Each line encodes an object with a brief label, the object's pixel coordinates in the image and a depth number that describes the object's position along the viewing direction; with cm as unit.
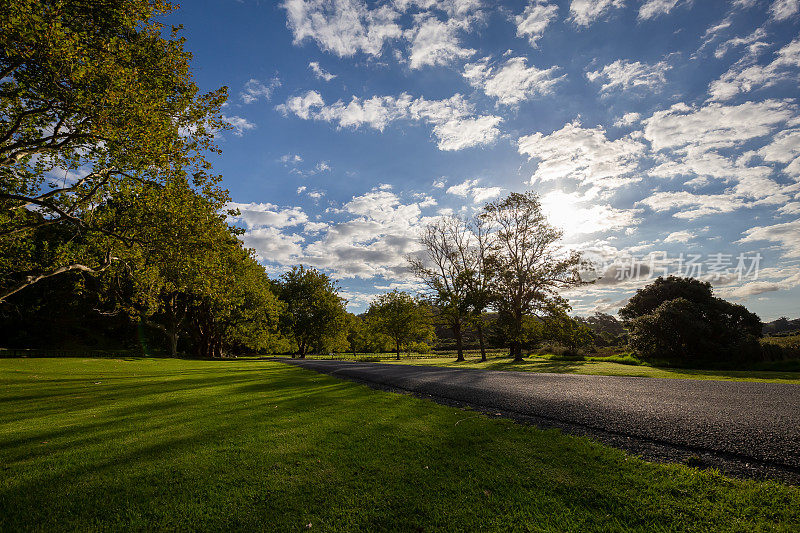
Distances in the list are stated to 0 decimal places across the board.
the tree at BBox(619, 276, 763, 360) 2125
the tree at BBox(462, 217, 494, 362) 2947
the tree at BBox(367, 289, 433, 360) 4313
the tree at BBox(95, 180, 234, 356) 1441
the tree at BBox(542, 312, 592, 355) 2605
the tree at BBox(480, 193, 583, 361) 2736
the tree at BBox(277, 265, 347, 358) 5372
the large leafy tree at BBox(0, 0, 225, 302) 985
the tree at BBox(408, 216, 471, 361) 3247
